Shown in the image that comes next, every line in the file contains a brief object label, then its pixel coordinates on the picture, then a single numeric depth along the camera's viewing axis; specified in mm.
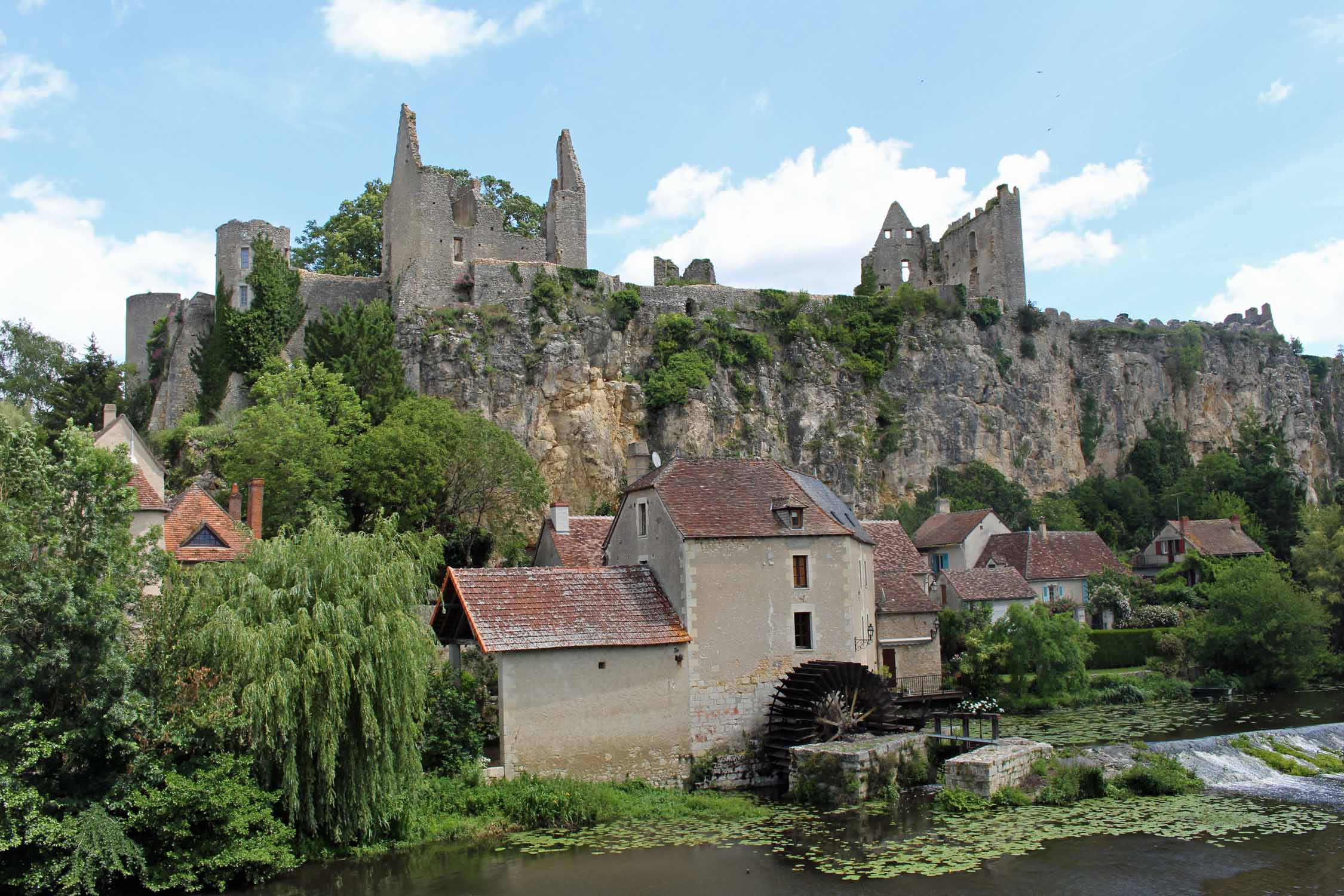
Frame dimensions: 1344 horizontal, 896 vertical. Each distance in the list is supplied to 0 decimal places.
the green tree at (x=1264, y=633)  35938
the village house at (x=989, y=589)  40469
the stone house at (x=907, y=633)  32344
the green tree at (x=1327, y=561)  40094
